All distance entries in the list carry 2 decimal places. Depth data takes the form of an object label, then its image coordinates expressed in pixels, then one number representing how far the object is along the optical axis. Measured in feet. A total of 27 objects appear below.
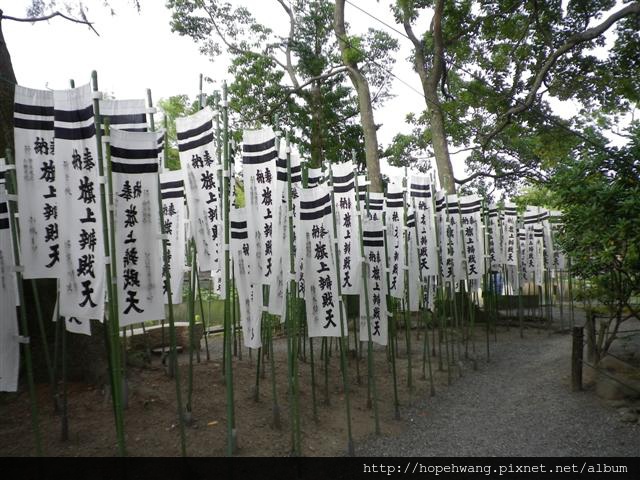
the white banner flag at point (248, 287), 17.29
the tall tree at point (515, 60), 39.86
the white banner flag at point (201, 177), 17.33
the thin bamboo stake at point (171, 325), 13.84
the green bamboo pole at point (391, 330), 20.94
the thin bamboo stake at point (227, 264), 14.01
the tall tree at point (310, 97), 48.96
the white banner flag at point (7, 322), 13.83
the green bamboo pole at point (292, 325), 15.40
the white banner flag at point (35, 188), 13.48
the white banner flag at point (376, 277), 20.63
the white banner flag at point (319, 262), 17.40
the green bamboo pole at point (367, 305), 18.80
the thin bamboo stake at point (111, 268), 12.09
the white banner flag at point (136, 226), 13.26
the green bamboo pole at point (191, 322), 15.77
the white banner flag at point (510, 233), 41.42
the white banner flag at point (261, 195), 16.94
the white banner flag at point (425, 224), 27.02
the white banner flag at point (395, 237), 23.89
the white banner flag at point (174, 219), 21.15
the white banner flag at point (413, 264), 25.03
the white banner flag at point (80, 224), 13.08
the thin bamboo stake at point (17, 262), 13.42
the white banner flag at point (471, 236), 31.35
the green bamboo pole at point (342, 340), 16.81
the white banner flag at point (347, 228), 20.52
